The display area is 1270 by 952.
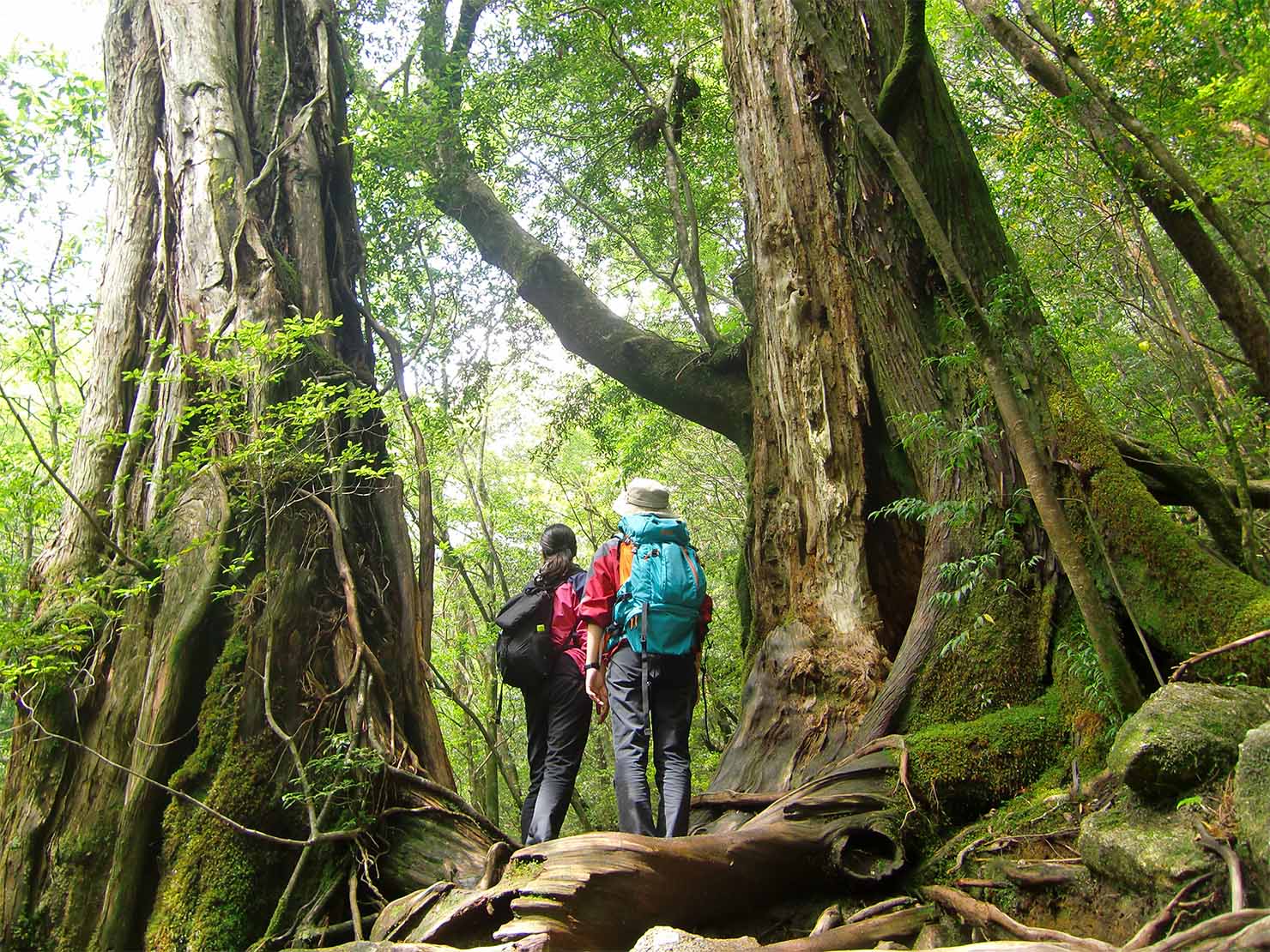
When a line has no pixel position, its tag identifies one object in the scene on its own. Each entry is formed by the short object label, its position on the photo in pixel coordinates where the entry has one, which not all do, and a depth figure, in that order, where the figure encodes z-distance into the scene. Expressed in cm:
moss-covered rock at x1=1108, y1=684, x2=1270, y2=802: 241
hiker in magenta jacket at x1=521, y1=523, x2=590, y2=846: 393
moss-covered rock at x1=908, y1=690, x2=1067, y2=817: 341
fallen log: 251
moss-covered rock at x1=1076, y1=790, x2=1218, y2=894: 223
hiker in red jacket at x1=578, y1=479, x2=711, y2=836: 360
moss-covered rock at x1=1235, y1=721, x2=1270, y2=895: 200
